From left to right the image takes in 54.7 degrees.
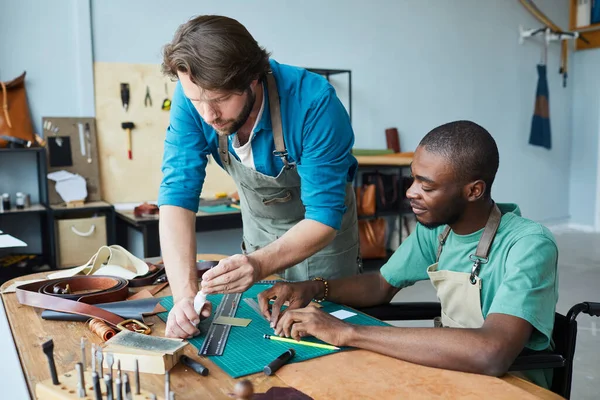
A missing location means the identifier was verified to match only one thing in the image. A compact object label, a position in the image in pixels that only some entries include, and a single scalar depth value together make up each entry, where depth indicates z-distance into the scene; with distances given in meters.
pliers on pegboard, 4.64
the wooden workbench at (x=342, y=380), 1.19
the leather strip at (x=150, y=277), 2.00
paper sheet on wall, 4.30
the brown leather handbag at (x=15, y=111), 4.00
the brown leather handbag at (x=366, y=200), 5.23
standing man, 1.52
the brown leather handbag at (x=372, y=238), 5.36
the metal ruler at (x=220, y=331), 1.40
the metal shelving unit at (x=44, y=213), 4.04
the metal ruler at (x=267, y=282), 2.00
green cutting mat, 1.31
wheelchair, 1.47
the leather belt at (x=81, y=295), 1.57
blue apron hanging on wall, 7.22
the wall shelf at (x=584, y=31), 7.41
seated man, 1.36
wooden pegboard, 4.48
